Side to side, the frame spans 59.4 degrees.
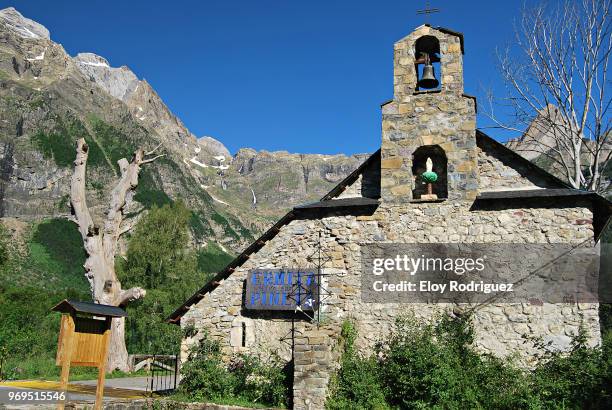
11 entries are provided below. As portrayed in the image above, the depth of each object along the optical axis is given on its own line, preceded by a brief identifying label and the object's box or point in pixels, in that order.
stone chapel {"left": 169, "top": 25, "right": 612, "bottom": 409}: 12.46
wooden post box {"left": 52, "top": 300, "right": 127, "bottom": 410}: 10.43
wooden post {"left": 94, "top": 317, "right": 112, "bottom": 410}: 10.95
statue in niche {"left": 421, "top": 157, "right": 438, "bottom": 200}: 13.66
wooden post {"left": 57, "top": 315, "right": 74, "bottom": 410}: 10.34
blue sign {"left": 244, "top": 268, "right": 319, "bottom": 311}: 13.90
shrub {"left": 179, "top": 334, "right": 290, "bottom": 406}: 13.01
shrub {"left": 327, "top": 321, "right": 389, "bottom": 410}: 11.71
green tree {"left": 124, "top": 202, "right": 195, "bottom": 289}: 36.47
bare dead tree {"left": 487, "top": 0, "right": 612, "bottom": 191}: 17.91
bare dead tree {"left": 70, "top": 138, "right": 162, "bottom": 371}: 18.81
